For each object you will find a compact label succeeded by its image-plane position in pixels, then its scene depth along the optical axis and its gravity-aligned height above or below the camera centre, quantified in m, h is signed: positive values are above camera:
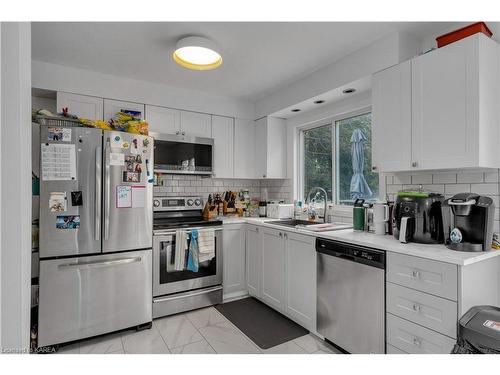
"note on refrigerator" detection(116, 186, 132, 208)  2.39 -0.09
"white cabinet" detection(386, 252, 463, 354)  1.48 -0.67
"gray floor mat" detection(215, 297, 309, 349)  2.33 -1.26
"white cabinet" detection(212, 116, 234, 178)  3.57 +0.54
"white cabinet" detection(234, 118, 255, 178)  3.74 +0.53
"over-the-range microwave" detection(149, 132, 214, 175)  3.13 +0.39
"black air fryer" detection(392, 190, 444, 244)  1.80 -0.20
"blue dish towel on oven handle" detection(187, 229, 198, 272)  2.78 -0.67
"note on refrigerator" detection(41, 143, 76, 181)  2.14 +0.19
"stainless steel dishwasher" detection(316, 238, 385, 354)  1.82 -0.78
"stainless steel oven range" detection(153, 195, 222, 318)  2.71 -0.87
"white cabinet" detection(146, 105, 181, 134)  3.14 +0.78
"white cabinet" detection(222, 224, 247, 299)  3.14 -0.84
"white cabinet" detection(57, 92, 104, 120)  2.68 +0.81
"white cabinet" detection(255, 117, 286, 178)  3.64 +0.53
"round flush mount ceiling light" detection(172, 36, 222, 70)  2.12 +1.06
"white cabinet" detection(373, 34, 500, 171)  1.69 +0.52
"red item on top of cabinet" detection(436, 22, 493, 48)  1.72 +0.99
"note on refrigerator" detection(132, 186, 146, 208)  2.46 -0.08
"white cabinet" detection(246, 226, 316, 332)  2.38 -0.82
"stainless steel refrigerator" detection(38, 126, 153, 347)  2.15 -0.37
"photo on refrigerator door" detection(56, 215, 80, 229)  2.17 -0.27
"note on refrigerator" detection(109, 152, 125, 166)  2.37 +0.24
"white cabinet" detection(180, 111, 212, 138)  3.36 +0.78
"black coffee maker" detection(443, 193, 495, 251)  1.60 -0.20
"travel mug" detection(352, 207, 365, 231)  2.35 -0.26
